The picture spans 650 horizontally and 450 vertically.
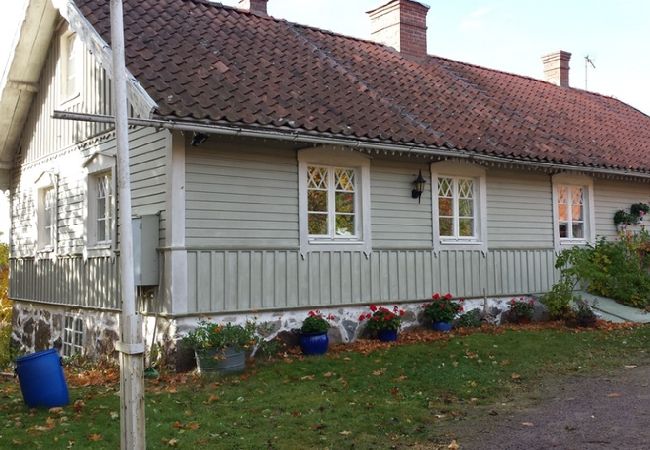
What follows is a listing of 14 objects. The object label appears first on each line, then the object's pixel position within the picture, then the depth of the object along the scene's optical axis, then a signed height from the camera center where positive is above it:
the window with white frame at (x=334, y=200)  11.09 +0.74
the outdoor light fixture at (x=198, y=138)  9.70 +1.51
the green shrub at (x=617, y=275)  14.52 -0.75
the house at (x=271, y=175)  10.02 +1.23
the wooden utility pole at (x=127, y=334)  5.56 -0.69
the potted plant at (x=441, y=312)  12.12 -1.20
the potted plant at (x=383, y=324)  11.30 -1.29
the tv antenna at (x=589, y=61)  25.59 +6.53
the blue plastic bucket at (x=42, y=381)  7.86 -1.47
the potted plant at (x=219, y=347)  9.23 -1.34
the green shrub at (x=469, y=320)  12.66 -1.40
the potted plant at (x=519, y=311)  13.57 -1.36
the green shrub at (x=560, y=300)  13.32 -1.13
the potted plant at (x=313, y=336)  10.36 -1.34
